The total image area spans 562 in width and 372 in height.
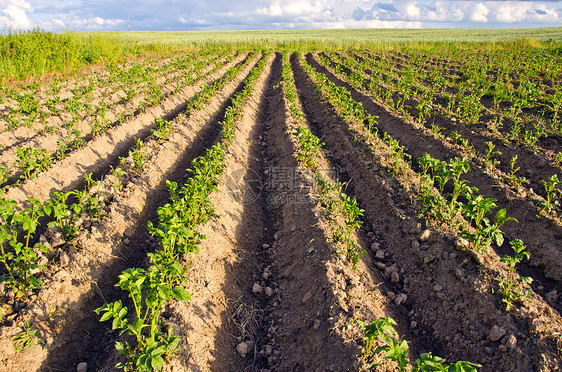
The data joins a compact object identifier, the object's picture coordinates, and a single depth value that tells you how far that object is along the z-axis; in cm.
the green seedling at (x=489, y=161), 690
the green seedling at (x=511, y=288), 357
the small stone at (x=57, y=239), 449
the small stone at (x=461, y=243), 438
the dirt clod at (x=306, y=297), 400
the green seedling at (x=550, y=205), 518
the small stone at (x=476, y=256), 408
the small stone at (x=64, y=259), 416
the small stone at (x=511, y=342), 319
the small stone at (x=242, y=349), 359
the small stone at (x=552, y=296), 403
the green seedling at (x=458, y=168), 519
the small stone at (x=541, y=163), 701
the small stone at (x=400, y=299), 410
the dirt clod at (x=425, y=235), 479
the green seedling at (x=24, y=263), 349
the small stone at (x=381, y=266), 473
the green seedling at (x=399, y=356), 230
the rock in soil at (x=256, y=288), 442
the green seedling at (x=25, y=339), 326
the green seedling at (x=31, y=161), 597
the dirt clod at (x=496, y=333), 331
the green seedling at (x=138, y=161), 666
